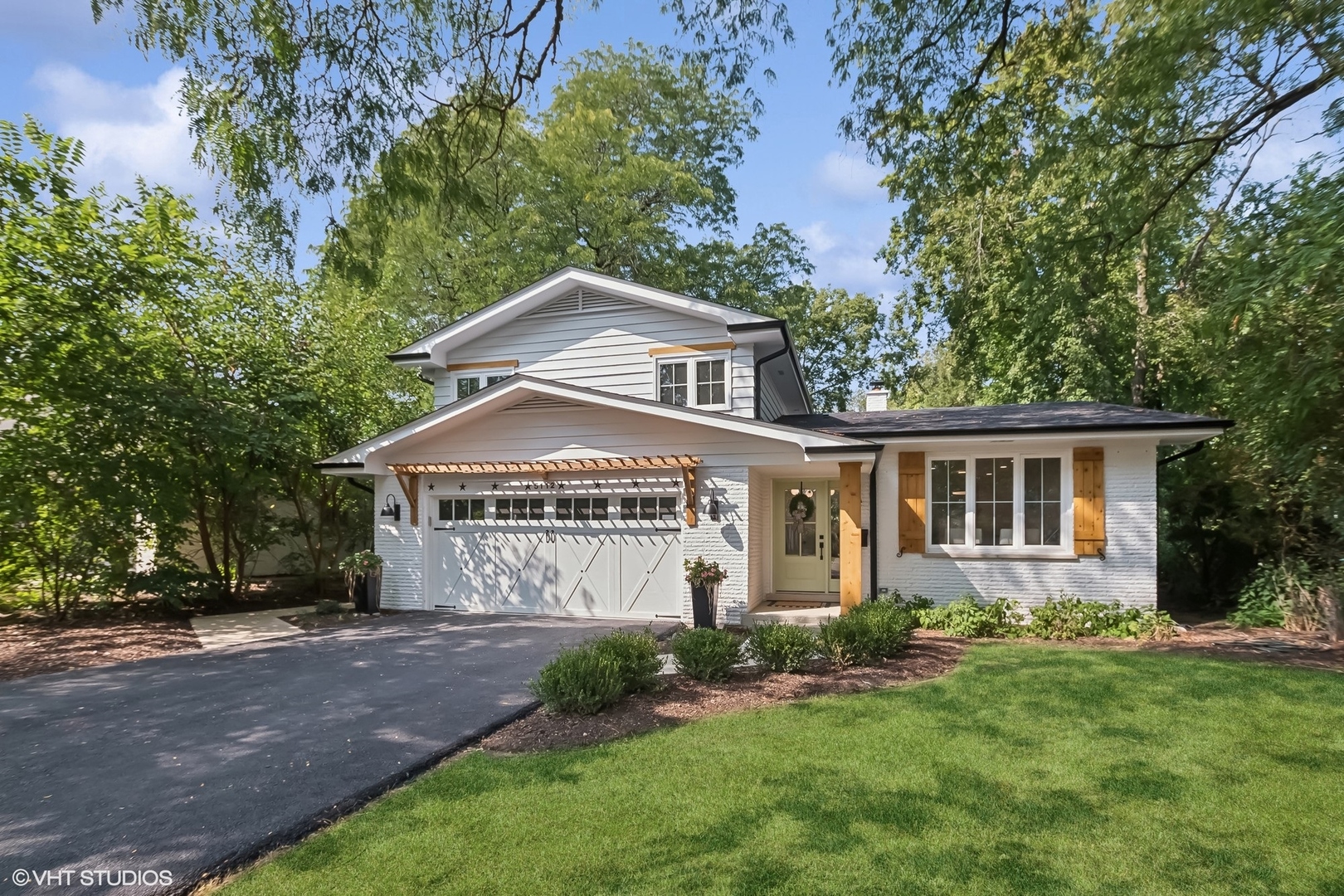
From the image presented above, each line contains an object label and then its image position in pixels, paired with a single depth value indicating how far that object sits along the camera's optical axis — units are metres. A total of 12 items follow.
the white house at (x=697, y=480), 10.45
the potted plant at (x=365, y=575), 12.19
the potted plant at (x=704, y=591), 10.49
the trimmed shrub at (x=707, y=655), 7.24
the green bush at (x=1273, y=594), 10.71
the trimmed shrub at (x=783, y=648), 7.59
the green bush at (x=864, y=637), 7.90
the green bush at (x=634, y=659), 6.64
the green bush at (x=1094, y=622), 9.79
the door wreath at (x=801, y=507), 13.11
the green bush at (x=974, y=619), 10.02
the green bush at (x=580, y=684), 6.16
